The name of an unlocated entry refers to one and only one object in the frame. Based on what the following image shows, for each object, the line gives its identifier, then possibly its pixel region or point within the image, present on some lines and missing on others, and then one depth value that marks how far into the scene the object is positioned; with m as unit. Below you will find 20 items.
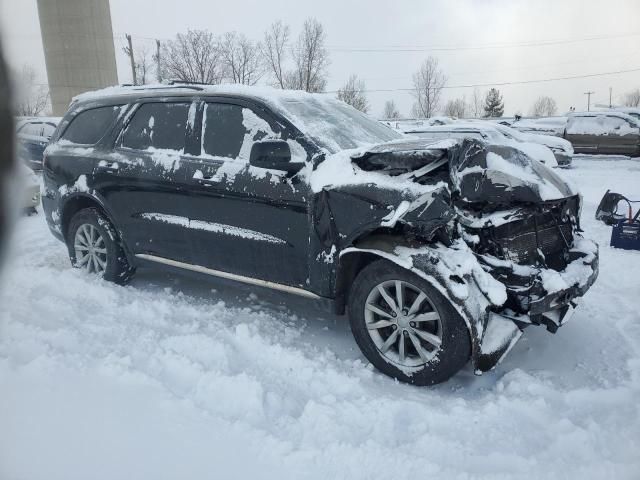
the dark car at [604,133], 15.75
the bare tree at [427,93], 54.91
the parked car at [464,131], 11.85
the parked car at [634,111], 17.02
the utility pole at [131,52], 37.76
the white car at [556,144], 13.56
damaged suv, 2.83
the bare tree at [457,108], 71.31
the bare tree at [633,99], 82.88
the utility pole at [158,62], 36.51
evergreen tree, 68.88
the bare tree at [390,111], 69.15
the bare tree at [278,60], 40.47
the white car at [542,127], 18.42
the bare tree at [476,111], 71.44
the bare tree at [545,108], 82.50
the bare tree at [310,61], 38.94
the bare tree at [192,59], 40.25
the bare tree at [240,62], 41.06
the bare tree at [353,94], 47.12
